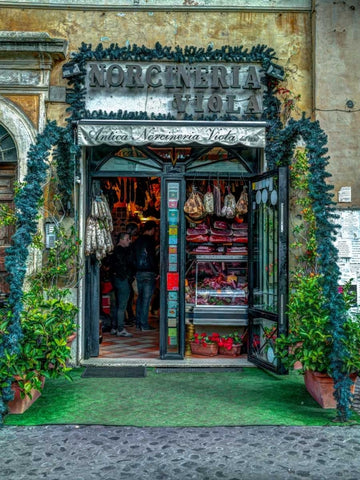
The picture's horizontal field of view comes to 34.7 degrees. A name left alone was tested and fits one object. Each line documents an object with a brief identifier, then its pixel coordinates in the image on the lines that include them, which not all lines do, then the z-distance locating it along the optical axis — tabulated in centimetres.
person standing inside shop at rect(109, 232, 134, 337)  1022
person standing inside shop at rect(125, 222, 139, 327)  1125
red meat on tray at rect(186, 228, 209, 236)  884
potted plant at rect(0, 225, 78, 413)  570
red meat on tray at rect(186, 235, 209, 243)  882
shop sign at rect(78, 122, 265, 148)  752
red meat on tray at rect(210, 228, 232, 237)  886
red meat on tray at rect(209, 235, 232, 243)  882
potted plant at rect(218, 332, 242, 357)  848
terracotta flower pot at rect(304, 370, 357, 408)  606
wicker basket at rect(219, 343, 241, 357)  850
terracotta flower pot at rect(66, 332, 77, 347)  715
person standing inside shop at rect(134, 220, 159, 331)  1044
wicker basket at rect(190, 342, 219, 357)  850
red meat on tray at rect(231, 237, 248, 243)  878
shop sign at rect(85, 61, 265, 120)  792
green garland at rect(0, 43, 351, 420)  565
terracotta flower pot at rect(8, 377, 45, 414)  577
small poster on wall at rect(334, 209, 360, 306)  806
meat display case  847
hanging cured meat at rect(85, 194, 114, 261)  808
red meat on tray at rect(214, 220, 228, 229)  887
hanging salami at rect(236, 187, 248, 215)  857
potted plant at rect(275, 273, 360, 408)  578
